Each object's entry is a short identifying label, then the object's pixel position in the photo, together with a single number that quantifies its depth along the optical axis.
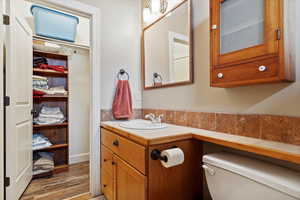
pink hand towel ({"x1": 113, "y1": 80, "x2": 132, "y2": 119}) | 1.77
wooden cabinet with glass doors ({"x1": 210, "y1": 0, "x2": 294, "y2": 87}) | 0.73
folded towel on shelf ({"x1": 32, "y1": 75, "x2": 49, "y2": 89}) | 2.16
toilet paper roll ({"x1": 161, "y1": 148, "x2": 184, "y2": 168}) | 0.88
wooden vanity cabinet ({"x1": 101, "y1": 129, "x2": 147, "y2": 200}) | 0.97
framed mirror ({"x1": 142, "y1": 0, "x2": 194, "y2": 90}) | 1.40
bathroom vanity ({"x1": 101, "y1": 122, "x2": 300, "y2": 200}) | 0.86
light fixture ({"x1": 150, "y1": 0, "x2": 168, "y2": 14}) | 1.66
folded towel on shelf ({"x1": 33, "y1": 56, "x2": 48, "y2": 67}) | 2.23
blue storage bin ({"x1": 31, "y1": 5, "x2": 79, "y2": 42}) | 1.93
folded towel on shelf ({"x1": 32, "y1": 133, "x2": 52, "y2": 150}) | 2.10
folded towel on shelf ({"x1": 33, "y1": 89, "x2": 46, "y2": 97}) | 2.12
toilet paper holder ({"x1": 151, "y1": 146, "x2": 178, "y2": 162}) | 0.91
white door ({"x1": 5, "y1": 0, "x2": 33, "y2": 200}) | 1.45
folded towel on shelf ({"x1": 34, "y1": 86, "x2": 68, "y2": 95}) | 2.20
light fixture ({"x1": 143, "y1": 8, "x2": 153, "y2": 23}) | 1.87
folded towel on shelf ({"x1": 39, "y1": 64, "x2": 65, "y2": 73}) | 2.24
